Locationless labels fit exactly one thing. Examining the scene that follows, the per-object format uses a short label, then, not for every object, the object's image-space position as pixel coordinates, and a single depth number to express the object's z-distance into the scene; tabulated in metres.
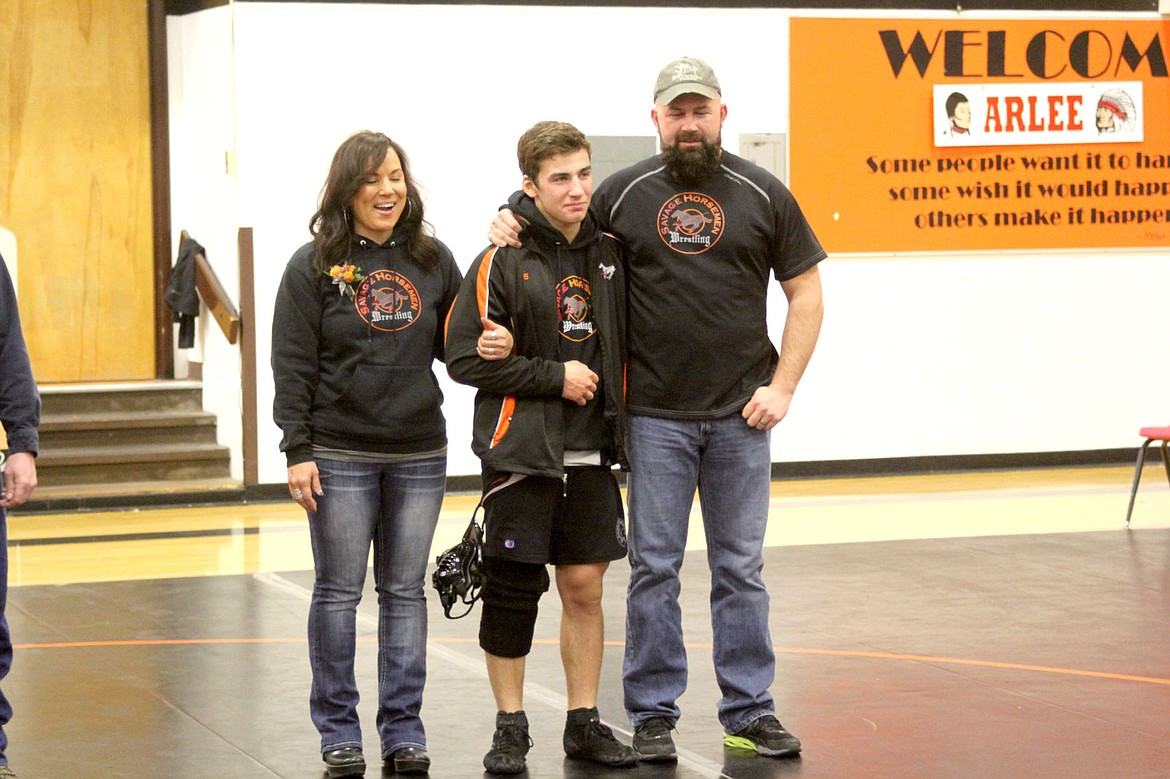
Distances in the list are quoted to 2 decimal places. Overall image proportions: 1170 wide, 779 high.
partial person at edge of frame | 7.51
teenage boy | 7.82
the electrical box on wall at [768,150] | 19.50
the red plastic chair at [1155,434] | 15.34
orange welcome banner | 19.77
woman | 7.94
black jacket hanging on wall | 19.14
